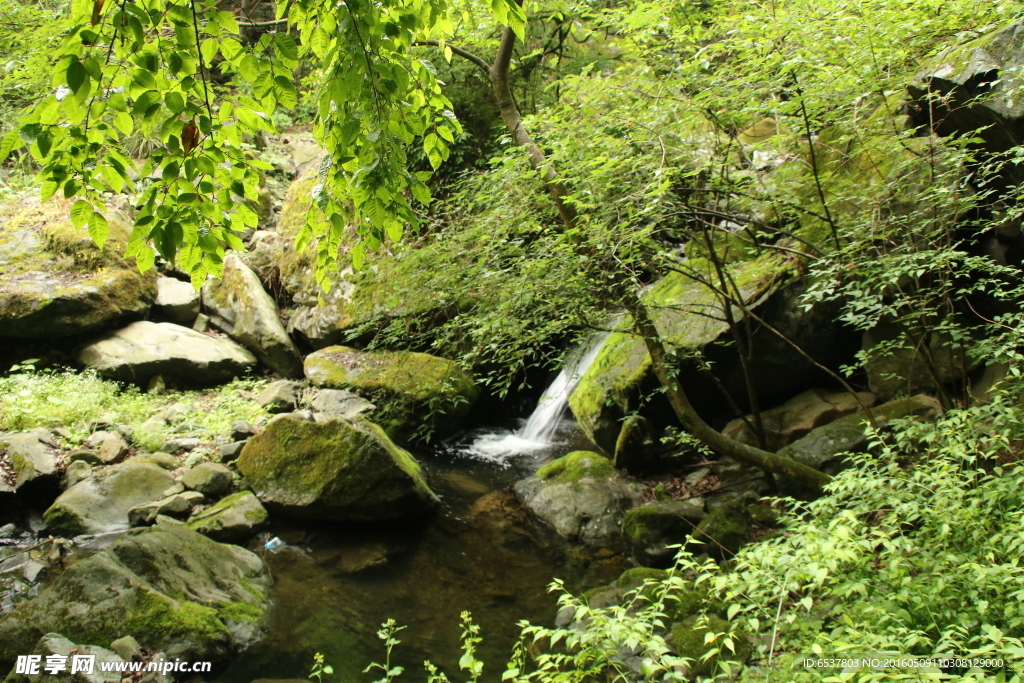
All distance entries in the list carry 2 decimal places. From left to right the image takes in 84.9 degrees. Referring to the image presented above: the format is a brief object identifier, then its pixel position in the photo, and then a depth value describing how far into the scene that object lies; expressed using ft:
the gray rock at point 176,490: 19.40
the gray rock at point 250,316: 32.37
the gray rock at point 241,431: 23.56
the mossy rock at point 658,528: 17.46
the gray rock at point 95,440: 21.67
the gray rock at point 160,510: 18.07
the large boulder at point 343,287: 18.15
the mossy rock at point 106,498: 17.70
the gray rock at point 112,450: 20.85
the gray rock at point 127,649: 11.51
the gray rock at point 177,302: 32.24
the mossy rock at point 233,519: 17.70
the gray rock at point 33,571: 15.28
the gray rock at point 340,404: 26.99
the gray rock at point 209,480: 19.69
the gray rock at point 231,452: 21.71
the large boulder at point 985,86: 12.76
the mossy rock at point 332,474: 19.20
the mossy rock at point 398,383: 27.07
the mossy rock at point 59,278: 26.32
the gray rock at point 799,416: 20.42
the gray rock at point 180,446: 22.53
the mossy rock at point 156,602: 11.75
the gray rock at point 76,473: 19.27
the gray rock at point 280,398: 27.61
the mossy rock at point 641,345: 20.34
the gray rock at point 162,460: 20.95
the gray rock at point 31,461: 18.71
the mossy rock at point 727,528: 16.40
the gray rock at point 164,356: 27.07
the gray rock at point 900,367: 17.67
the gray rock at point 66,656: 10.17
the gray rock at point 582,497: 20.03
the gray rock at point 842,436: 17.24
